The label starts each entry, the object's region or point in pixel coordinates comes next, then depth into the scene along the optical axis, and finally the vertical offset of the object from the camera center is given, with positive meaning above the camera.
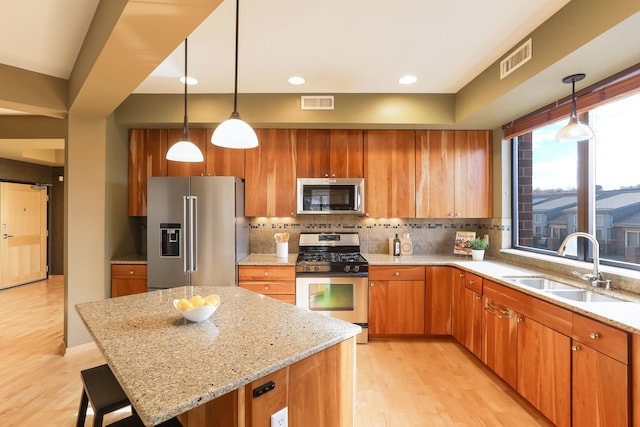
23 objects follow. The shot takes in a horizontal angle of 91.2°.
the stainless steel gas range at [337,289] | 3.27 -0.78
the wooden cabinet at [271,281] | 3.29 -0.70
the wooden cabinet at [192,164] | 3.57 +0.58
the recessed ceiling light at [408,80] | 2.92 +1.28
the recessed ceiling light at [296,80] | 2.95 +1.29
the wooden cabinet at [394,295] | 3.32 -0.86
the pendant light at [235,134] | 1.66 +0.43
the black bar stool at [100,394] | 1.37 -0.82
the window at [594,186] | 2.27 +0.24
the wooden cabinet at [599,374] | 1.49 -0.82
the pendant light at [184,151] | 2.21 +0.45
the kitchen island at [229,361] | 0.99 -0.53
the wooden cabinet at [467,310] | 2.81 -0.92
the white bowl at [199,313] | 1.50 -0.48
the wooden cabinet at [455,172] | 3.62 +0.49
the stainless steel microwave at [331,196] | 3.57 +0.21
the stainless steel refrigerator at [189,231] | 3.17 -0.17
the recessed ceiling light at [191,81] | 2.94 +1.28
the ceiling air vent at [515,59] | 2.21 +1.15
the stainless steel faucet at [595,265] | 2.15 -0.35
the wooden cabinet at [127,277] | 3.31 -0.66
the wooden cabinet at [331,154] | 3.60 +0.70
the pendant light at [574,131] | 2.00 +0.54
